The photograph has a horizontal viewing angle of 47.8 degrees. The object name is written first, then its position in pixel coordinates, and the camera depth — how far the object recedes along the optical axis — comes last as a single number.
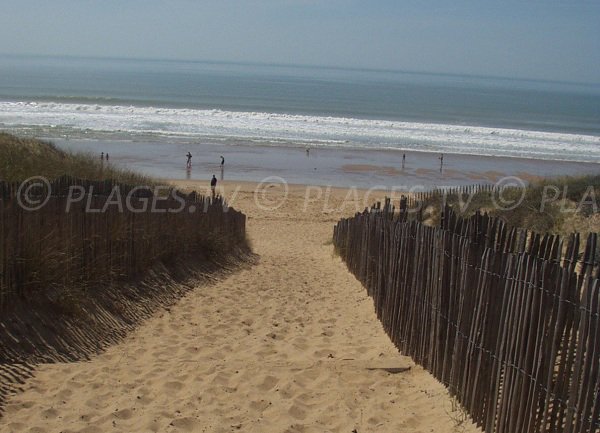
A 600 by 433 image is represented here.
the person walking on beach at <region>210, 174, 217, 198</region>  25.01
